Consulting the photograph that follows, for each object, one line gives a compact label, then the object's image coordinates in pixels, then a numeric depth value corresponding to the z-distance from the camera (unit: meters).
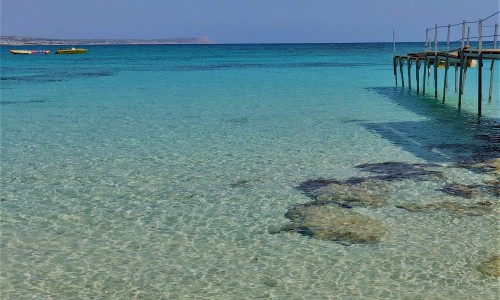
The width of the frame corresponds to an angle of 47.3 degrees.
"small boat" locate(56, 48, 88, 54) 86.66
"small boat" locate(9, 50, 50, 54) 81.68
